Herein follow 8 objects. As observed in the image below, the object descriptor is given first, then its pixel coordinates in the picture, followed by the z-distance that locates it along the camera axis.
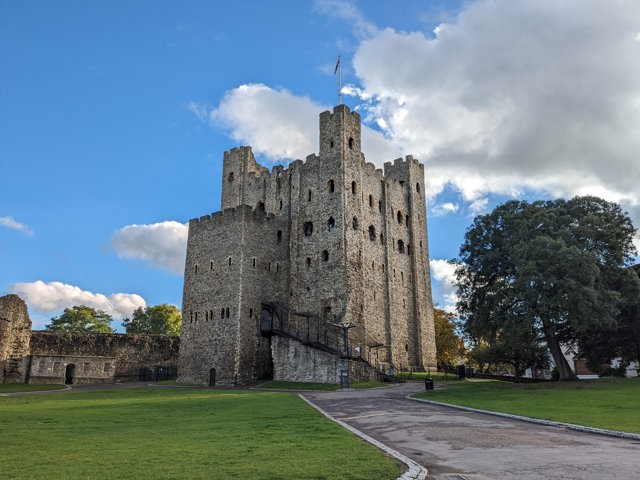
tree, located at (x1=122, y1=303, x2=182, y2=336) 66.75
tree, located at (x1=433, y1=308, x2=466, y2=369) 56.34
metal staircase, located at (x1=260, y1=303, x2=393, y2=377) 35.19
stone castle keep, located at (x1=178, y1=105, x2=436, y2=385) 37.53
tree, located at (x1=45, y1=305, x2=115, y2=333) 62.91
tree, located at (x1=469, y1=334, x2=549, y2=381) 39.78
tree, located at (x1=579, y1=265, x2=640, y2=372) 33.53
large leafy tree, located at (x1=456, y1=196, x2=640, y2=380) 27.72
